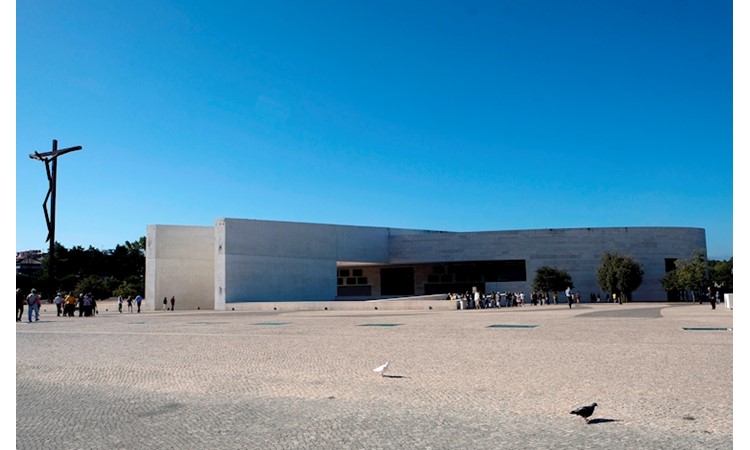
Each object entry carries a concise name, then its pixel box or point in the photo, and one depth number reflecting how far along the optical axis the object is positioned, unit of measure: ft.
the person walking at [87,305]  111.14
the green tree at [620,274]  180.04
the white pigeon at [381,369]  27.78
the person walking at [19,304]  85.92
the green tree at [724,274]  221.52
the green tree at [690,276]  173.47
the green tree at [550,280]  186.09
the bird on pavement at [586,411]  18.39
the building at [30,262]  373.83
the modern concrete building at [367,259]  172.76
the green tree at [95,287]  239.99
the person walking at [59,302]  109.50
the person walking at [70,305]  105.19
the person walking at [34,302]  88.79
